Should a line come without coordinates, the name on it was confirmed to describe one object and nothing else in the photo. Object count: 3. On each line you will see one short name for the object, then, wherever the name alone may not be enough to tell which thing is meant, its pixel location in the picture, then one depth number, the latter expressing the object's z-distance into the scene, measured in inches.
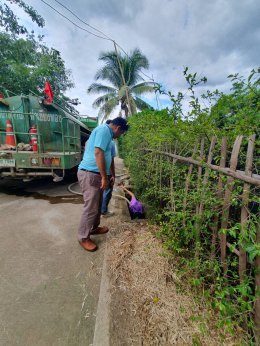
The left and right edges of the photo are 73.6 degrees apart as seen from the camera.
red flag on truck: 174.0
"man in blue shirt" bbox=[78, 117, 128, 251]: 85.0
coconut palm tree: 584.7
